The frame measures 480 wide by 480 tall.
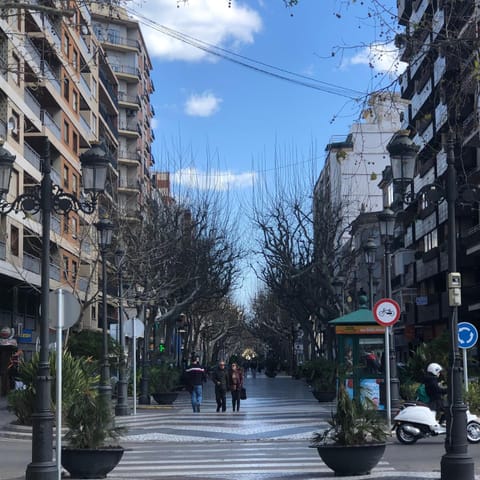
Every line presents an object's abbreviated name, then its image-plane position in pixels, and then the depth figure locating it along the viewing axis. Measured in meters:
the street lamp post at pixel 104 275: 25.30
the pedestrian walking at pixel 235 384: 31.45
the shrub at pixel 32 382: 22.45
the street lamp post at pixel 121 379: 28.56
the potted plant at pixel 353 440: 13.10
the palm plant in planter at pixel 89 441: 13.18
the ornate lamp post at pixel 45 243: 12.62
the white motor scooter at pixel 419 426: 18.88
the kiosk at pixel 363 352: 24.52
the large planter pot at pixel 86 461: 13.17
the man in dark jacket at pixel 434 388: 20.22
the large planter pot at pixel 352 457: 13.10
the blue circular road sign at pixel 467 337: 22.56
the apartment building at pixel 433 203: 10.98
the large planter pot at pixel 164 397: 35.79
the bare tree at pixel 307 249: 48.09
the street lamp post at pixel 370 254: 31.03
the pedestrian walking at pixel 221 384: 31.19
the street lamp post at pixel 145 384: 33.56
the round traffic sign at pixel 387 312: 21.47
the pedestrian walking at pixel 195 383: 30.44
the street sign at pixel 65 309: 12.98
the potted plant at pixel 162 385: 35.88
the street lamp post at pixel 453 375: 11.84
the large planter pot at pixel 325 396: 36.34
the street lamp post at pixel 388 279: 24.39
